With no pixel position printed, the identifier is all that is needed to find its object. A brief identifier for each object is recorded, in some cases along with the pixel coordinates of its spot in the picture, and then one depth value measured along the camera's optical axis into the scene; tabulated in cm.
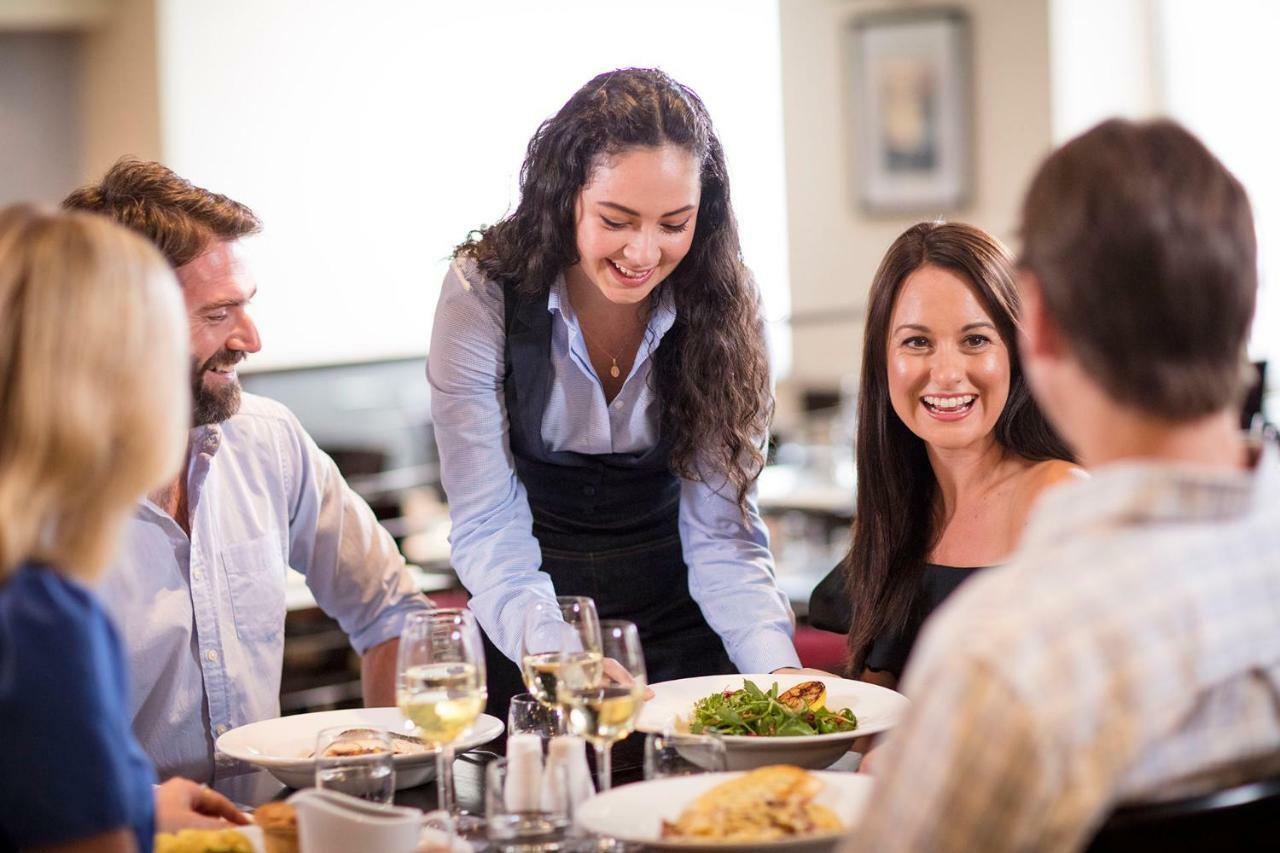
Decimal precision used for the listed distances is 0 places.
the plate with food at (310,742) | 221
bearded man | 250
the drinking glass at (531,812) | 201
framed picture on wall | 807
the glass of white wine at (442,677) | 203
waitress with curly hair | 255
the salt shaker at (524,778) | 203
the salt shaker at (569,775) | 203
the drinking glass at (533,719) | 222
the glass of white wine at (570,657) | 206
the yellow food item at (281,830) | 202
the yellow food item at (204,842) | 197
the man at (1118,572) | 157
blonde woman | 178
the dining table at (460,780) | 219
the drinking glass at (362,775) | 205
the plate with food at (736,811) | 192
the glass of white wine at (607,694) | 205
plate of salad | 217
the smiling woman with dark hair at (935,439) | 256
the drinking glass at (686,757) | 205
